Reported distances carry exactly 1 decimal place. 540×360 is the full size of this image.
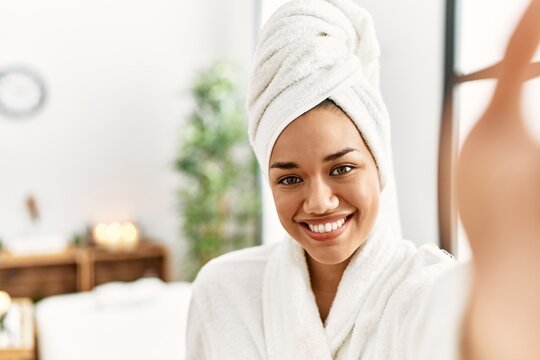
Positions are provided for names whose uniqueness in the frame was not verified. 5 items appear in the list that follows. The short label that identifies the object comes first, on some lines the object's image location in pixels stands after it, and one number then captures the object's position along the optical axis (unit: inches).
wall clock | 169.2
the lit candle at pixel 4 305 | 113.5
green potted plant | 158.2
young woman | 29.2
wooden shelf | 156.2
